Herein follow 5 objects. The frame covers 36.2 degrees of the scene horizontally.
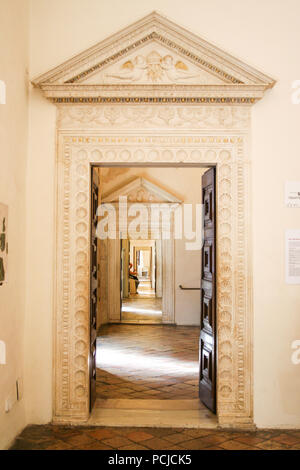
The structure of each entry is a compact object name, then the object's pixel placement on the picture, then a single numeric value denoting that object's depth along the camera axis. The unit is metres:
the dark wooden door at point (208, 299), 4.86
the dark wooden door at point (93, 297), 4.89
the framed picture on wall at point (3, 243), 3.92
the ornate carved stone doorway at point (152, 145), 4.63
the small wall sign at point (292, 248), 4.67
